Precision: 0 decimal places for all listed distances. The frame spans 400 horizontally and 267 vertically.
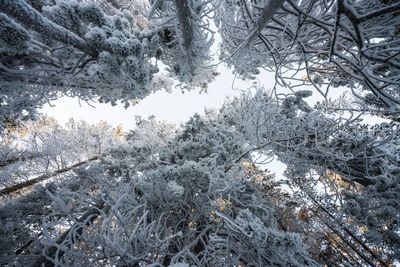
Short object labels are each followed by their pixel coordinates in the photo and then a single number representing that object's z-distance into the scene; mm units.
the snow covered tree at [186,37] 3870
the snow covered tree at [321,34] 2469
